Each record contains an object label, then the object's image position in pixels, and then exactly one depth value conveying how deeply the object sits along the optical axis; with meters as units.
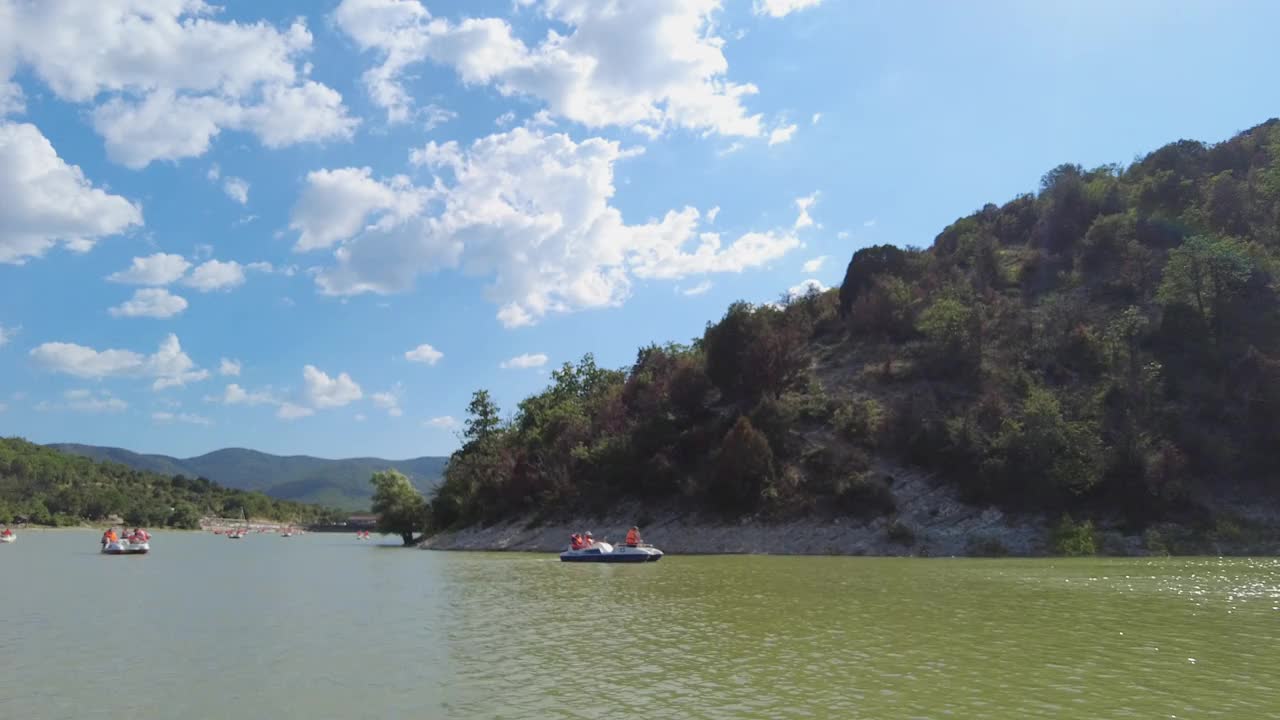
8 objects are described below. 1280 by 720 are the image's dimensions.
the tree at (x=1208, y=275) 70.88
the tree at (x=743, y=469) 69.50
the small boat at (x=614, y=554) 56.16
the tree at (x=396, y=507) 107.19
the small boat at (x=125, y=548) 74.25
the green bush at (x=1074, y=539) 56.66
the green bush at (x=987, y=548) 58.50
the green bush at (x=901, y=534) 60.88
